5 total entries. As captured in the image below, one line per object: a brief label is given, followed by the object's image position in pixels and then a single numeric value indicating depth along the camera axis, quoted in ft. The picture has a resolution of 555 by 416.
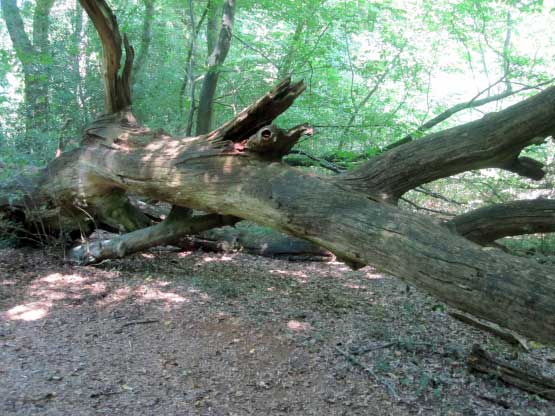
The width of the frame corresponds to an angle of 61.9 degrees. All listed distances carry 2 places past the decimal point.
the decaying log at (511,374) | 12.55
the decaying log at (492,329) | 16.26
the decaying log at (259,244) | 24.06
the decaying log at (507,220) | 11.93
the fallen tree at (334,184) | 8.76
